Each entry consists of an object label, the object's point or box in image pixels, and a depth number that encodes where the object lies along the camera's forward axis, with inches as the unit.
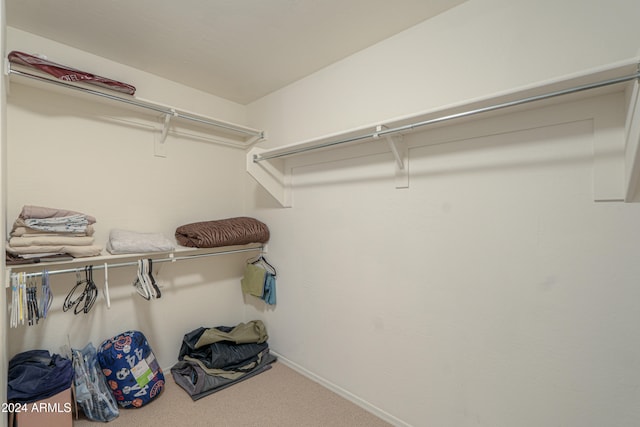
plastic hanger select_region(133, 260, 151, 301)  76.9
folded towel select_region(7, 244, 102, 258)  59.0
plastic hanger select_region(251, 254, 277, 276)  100.5
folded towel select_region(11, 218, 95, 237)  60.4
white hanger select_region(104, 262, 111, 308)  68.7
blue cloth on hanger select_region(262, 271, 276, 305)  98.8
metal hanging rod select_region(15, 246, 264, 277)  62.6
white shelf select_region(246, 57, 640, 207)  38.5
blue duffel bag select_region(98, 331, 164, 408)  72.1
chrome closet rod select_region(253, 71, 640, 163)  38.3
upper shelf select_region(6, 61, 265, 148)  64.2
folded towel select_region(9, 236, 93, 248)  59.1
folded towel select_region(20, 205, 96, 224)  60.2
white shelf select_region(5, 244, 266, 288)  61.9
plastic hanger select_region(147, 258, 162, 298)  78.3
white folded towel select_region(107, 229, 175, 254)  72.8
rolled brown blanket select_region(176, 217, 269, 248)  85.7
